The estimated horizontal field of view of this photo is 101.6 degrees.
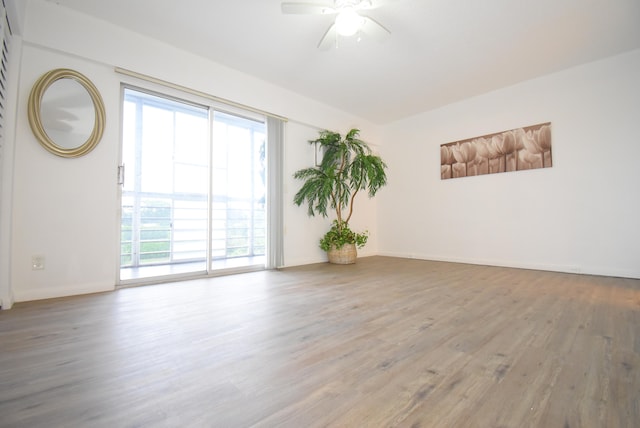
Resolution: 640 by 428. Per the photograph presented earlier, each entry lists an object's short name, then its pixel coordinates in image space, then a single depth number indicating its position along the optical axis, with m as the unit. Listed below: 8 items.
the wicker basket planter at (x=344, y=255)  4.49
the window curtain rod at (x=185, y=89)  2.84
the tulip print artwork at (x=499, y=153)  3.83
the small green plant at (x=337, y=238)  4.54
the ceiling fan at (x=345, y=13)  2.29
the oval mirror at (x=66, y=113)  2.41
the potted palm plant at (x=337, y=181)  4.29
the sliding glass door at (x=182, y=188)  4.33
